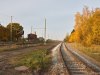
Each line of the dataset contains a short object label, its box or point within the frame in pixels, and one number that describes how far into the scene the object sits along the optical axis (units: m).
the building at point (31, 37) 56.49
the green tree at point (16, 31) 49.41
